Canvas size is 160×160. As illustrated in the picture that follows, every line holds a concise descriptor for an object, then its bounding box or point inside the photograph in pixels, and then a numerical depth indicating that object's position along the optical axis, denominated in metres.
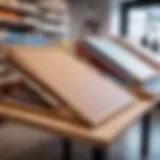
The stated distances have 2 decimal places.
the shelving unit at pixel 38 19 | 2.53
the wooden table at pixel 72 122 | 0.97
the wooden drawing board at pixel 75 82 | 1.12
